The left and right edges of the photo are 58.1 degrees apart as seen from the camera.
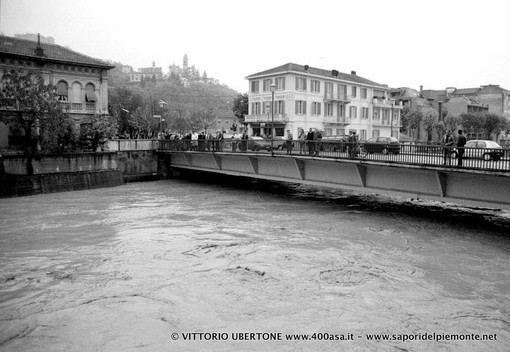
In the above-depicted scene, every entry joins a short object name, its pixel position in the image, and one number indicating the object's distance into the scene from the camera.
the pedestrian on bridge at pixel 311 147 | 24.58
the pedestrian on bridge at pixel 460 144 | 18.08
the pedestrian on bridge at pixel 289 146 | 25.86
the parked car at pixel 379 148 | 21.12
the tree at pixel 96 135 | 34.97
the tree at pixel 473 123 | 81.50
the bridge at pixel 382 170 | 17.86
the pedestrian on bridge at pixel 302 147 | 25.20
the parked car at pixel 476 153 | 16.77
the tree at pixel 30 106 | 31.19
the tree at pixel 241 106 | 73.50
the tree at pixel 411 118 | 81.25
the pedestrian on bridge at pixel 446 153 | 18.37
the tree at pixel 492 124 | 81.81
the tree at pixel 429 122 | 78.12
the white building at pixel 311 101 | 55.59
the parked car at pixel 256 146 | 29.16
